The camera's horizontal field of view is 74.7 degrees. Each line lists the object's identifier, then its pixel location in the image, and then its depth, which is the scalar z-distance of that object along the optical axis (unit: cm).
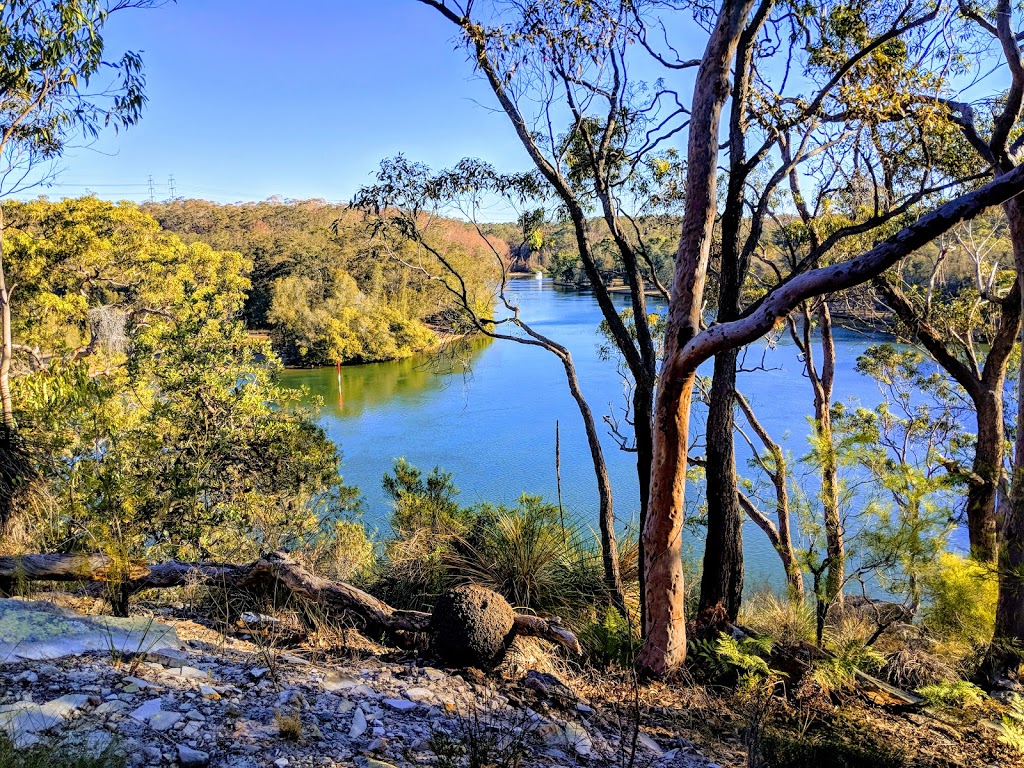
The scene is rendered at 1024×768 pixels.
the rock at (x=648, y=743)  232
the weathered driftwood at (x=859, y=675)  317
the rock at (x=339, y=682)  228
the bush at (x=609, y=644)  329
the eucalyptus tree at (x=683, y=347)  305
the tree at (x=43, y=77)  499
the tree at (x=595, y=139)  453
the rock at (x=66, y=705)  175
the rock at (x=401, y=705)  221
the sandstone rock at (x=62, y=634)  219
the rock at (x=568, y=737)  217
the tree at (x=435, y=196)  646
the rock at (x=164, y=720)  178
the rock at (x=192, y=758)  162
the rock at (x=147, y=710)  182
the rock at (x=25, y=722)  158
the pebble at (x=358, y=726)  196
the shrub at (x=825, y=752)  210
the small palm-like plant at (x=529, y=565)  476
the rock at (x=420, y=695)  232
